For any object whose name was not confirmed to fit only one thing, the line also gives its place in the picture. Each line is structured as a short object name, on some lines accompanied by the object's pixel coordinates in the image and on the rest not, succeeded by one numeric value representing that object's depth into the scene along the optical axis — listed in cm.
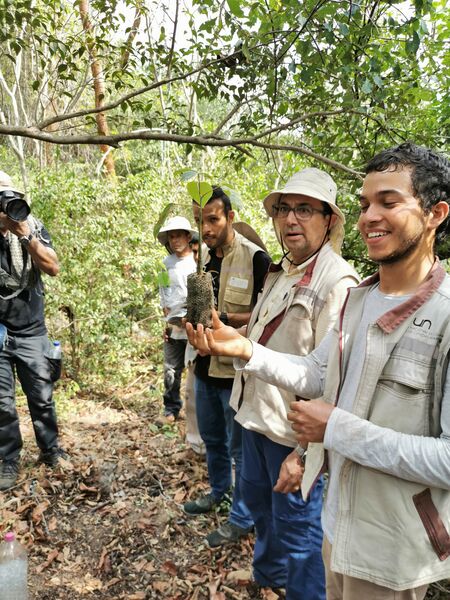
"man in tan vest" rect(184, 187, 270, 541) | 256
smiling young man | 112
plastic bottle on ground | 222
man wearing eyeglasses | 180
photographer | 307
